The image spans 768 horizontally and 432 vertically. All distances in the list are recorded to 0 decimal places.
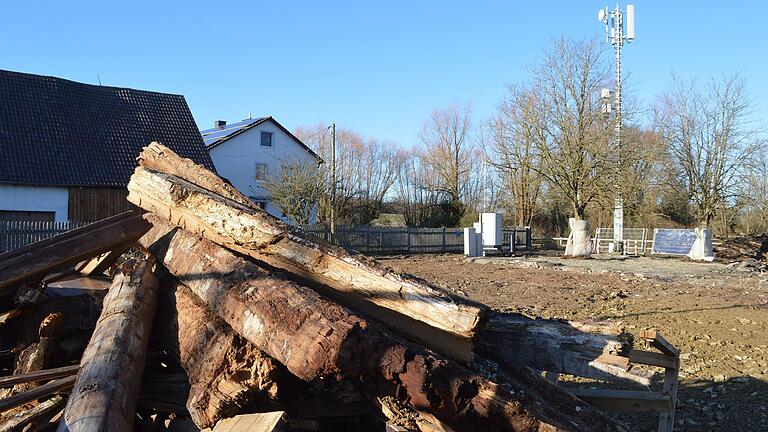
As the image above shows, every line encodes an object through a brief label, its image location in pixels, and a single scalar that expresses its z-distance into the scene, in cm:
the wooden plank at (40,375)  386
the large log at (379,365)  310
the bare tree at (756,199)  3299
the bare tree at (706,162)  3278
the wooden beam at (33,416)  359
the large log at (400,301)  356
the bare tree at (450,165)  4906
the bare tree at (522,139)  3114
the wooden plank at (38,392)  353
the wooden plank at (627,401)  458
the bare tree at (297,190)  3366
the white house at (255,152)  3856
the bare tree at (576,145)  2966
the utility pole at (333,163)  3209
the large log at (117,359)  322
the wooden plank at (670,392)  464
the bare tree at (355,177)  4328
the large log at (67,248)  475
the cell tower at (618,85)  2997
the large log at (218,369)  336
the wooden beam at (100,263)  596
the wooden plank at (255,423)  297
